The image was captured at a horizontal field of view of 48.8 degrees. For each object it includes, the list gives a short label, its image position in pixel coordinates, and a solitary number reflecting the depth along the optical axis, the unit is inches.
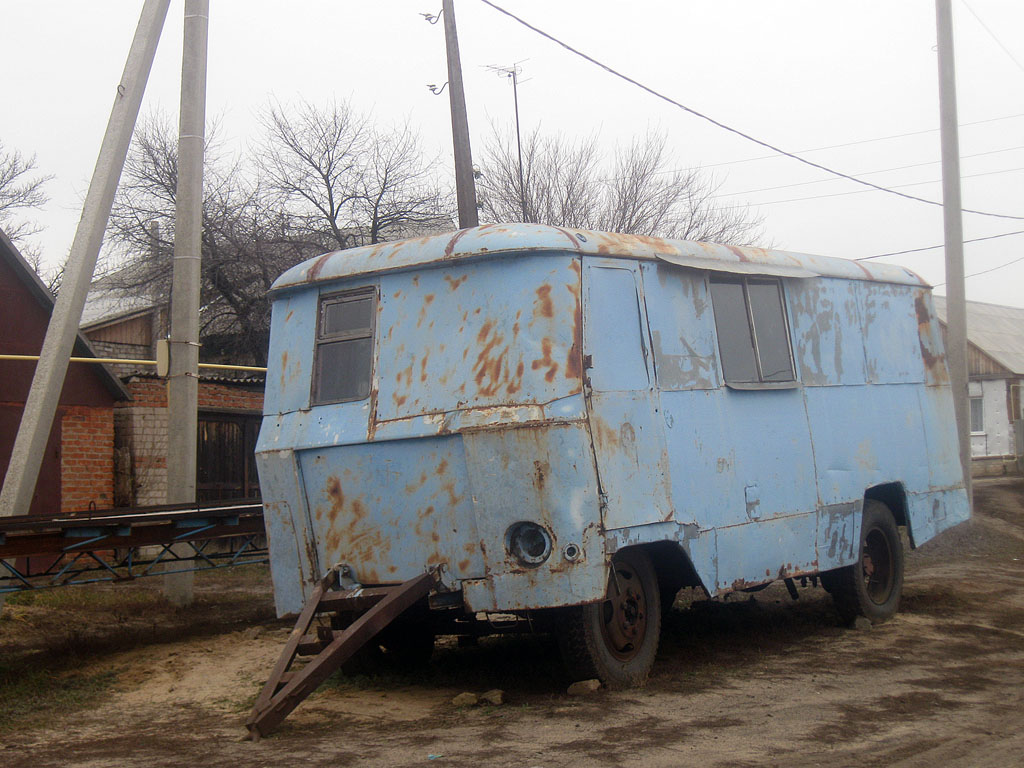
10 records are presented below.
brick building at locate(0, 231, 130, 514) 582.6
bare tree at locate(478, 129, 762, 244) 1104.8
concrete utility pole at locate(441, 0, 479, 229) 568.1
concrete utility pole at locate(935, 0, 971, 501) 564.4
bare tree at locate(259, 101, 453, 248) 930.1
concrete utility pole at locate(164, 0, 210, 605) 444.1
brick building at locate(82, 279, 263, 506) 650.2
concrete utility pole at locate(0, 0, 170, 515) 359.3
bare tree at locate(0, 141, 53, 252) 1245.7
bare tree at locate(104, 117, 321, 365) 882.8
